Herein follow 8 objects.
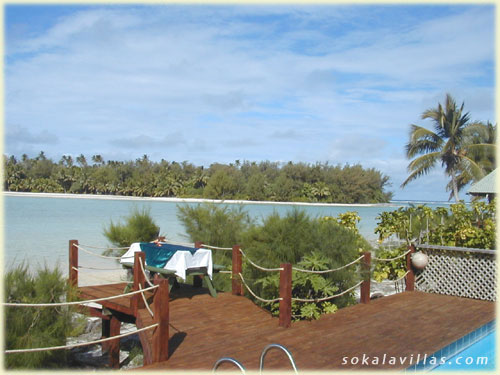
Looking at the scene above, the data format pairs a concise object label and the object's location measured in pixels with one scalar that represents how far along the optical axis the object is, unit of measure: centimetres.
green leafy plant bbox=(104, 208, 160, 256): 1046
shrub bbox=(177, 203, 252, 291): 1030
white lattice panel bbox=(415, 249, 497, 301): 798
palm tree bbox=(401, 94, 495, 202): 2119
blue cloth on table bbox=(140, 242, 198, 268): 715
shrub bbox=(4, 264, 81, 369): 474
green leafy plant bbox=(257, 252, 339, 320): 642
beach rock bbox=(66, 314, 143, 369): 737
